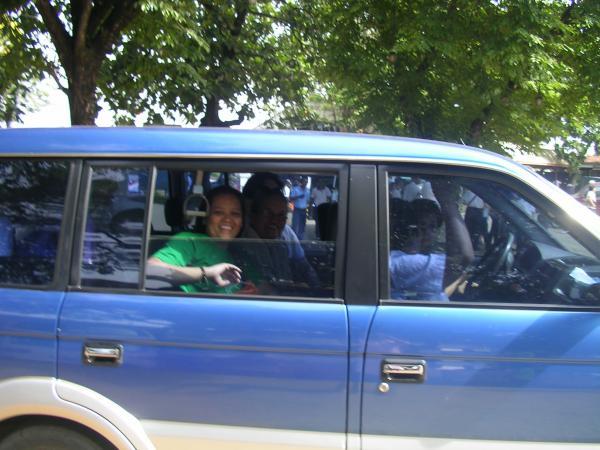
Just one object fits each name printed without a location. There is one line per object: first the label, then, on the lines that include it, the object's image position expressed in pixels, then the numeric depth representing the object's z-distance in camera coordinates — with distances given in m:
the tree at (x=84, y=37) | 6.26
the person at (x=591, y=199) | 19.31
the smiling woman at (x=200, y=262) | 2.22
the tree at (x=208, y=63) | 7.34
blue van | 1.97
